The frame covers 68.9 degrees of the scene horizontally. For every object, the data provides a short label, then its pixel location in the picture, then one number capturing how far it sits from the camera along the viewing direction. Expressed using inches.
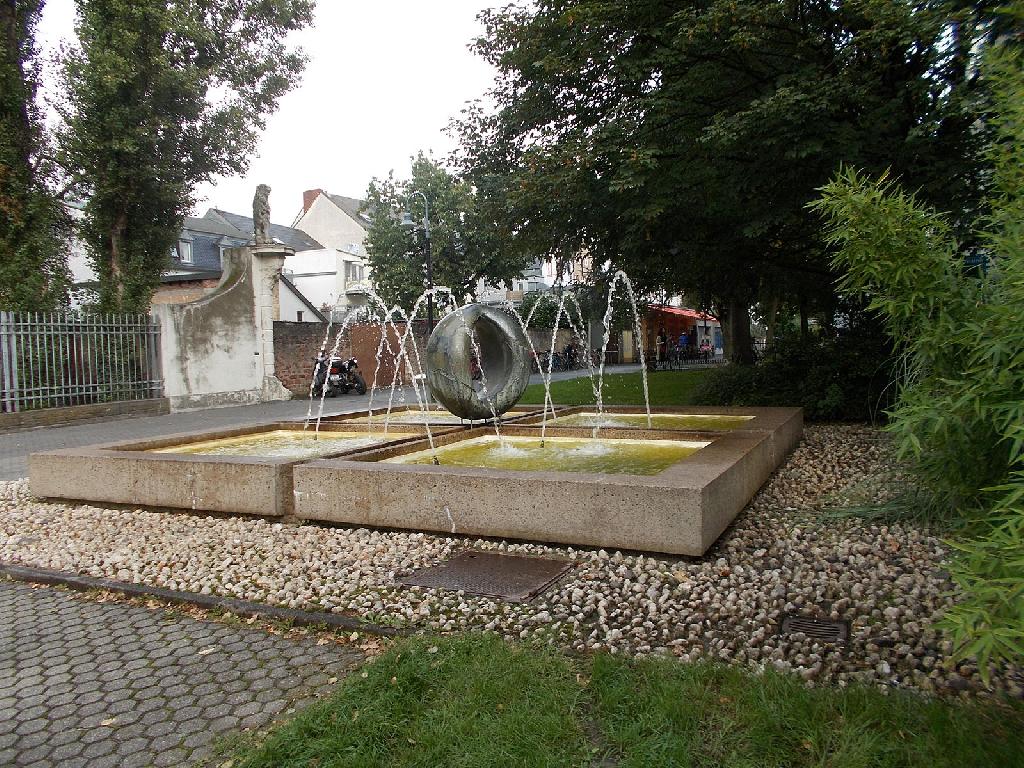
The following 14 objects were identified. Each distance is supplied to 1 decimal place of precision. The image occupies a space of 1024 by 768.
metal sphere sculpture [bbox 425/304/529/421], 336.8
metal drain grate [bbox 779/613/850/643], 141.3
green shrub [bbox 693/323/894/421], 470.3
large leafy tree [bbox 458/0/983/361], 346.9
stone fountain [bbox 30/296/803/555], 199.5
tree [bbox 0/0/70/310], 664.4
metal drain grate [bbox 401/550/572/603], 172.6
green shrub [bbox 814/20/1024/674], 92.7
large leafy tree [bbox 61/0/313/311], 724.0
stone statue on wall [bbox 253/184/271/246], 831.1
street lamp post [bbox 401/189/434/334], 883.2
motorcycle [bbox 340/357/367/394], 879.7
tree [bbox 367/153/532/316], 1475.1
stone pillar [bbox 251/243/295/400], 775.7
